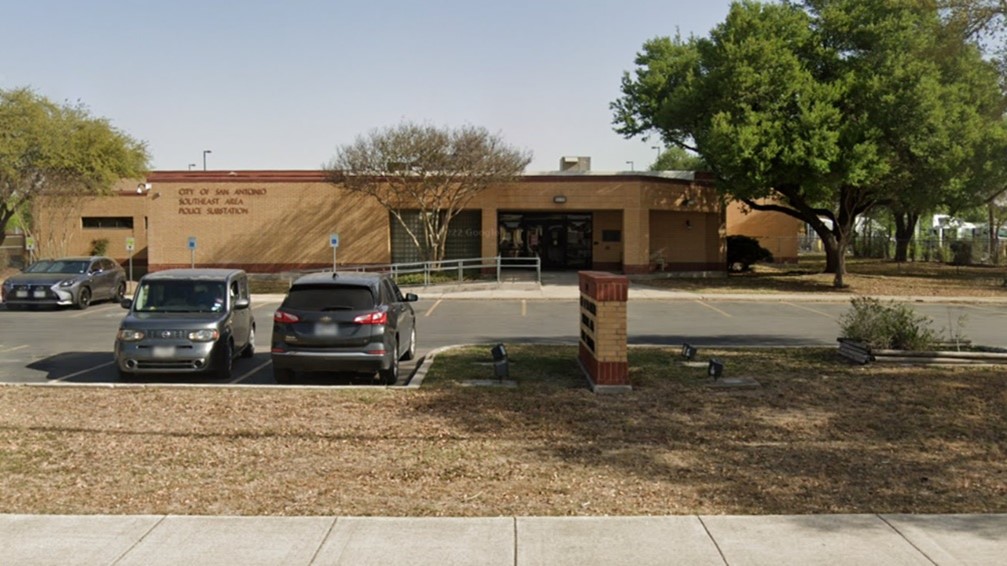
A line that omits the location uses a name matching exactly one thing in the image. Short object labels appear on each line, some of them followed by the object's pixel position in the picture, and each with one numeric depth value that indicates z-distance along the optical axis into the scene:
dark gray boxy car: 11.78
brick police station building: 35.31
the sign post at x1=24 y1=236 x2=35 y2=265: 34.72
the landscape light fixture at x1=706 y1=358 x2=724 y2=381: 11.28
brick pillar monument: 10.64
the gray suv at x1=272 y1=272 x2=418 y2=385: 11.32
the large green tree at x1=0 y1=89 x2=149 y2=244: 32.28
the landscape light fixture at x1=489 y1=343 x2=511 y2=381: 11.47
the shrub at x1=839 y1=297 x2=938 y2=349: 12.62
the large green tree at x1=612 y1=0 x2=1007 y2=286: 28.61
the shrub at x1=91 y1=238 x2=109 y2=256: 42.34
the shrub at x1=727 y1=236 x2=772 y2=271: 41.03
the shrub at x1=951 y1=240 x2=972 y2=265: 44.56
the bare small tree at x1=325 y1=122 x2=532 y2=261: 31.19
